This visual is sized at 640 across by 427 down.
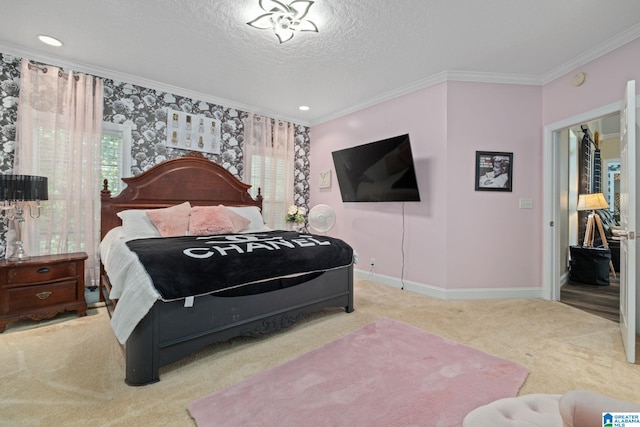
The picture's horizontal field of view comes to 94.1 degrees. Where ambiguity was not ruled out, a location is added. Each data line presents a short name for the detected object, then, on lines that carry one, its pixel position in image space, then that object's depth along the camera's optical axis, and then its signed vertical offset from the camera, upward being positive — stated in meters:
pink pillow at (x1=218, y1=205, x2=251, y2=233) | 3.72 -0.10
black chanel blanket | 1.93 -0.35
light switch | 3.69 +0.17
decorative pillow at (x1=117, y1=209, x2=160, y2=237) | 3.10 -0.13
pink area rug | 1.52 -1.03
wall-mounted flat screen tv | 3.74 +0.60
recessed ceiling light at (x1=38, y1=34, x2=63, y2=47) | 2.86 +1.67
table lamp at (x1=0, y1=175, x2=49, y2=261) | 2.58 +0.13
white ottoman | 0.94 -0.67
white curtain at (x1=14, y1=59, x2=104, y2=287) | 3.07 +0.63
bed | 1.81 -0.65
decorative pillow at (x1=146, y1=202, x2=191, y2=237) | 3.28 -0.09
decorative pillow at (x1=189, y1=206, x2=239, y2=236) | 3.41 -0.10
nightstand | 2.54 -0.69
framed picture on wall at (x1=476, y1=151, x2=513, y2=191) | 3.66 +0.55
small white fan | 4.25 -0.05
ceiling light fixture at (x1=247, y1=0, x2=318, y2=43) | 2.35 +1.64
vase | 5.19 -0.22
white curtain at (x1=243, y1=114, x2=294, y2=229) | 4.76 +0.85
